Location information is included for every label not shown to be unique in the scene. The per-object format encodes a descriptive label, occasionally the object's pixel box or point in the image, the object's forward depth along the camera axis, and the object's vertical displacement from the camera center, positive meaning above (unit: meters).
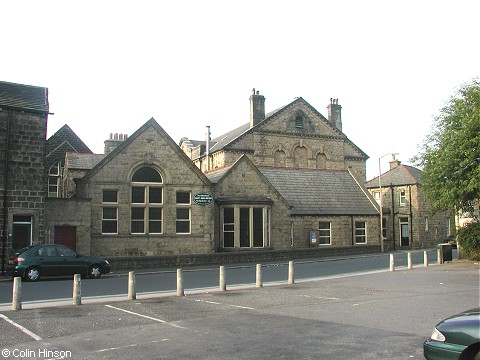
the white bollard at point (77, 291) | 13.30 -1.64
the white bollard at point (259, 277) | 17.52 -1.69
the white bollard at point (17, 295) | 12.44 -1.62
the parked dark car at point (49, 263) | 19.69 -1.35
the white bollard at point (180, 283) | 15.16 -1.64
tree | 23.39 +3.46
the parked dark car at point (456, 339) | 6.05 -1.37
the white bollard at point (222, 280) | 16.39 -1.68
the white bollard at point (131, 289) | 14.38 -1.72
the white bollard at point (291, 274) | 18.55 -1.70
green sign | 29.95 +1.75
